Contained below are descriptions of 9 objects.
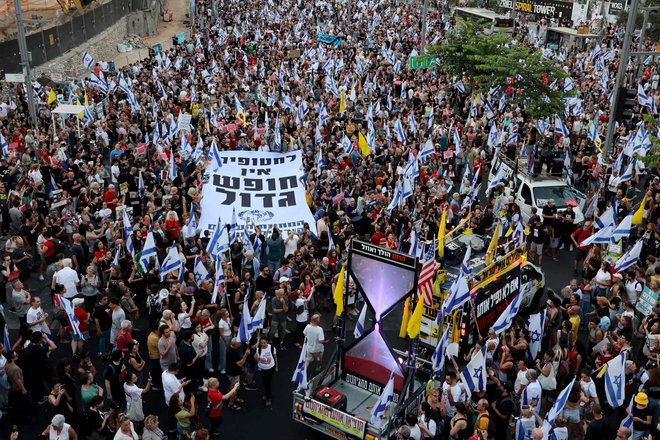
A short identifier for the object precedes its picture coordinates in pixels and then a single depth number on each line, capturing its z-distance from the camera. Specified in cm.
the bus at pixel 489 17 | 4141
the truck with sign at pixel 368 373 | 1150
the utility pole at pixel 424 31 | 3597
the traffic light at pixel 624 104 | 2147
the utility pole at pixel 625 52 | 2166
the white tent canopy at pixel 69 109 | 2411
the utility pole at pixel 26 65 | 2452
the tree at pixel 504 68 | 2806
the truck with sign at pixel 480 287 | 1382
